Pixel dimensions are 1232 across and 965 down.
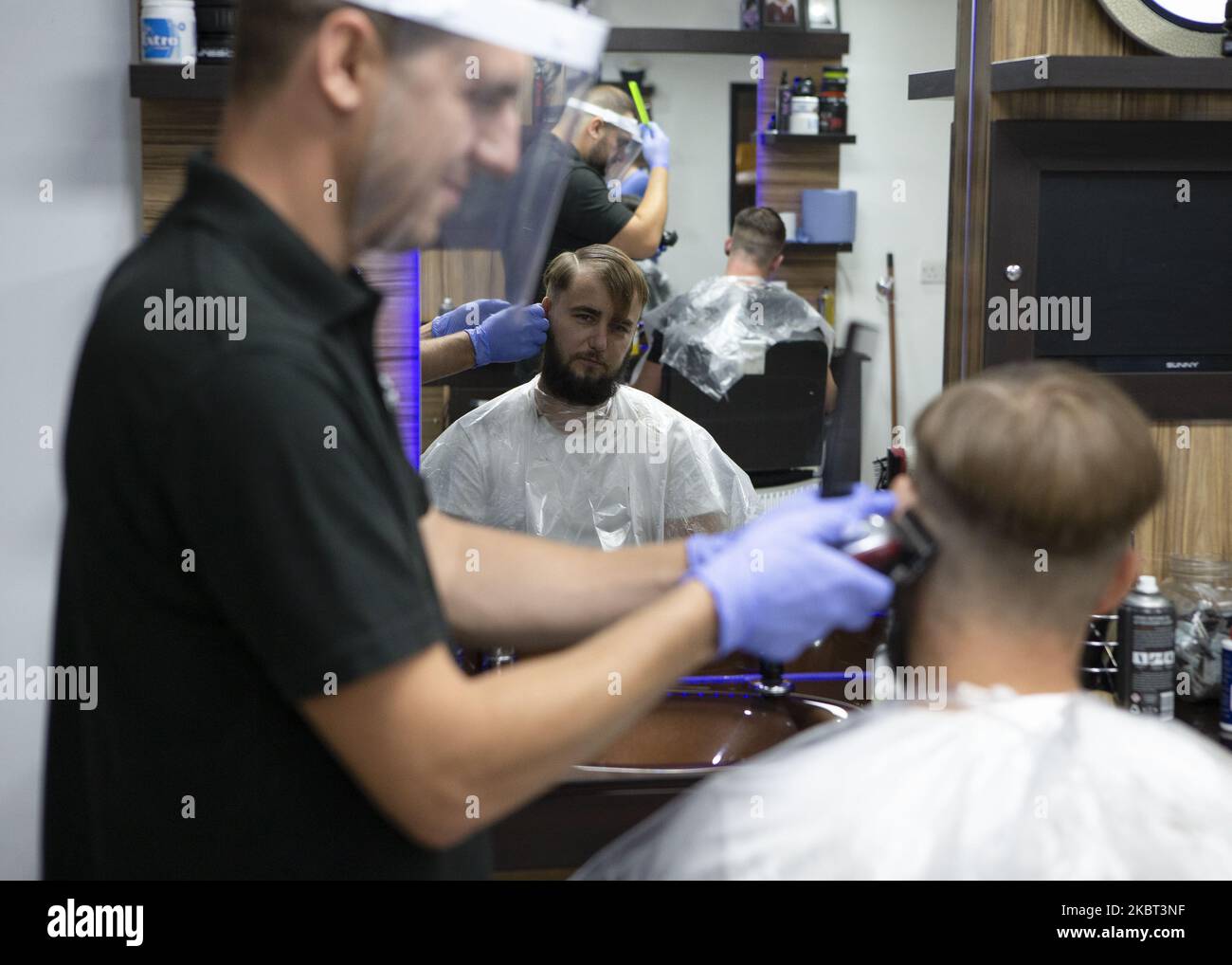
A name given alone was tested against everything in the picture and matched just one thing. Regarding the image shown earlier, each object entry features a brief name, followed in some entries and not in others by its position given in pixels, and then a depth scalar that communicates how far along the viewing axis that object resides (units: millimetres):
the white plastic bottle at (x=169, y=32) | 2119
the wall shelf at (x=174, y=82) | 2143
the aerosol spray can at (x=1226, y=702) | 1951
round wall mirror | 2129
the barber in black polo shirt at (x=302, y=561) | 938
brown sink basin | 2053
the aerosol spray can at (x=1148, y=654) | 1966
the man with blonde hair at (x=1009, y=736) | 1295
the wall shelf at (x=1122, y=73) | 2039
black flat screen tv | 2188
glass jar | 2080
